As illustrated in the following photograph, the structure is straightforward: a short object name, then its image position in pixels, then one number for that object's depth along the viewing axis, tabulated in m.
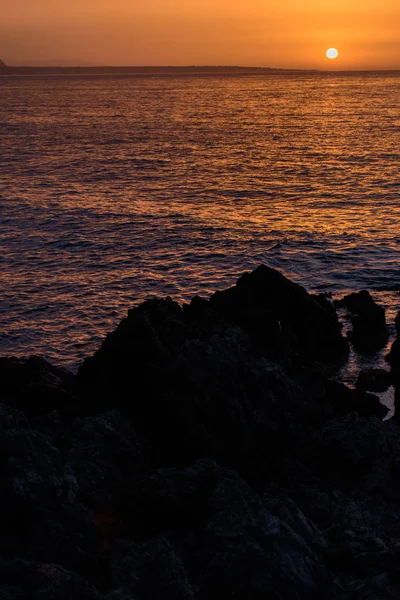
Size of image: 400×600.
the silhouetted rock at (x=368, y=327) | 31.45
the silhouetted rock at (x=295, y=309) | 29.31
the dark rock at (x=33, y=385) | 20.72
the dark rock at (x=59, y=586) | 10.94
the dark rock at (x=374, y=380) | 26.97
